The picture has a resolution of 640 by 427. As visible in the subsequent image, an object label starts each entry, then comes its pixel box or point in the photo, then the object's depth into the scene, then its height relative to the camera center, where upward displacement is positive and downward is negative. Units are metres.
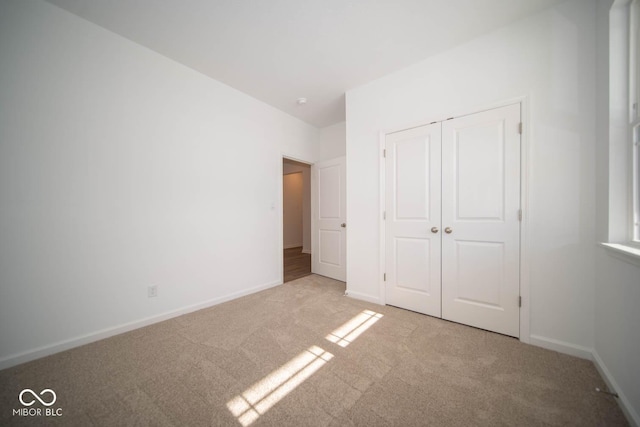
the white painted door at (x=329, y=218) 3.79 -0.12
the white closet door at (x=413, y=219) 2.37 -0.09
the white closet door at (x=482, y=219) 1.97 -0.08
